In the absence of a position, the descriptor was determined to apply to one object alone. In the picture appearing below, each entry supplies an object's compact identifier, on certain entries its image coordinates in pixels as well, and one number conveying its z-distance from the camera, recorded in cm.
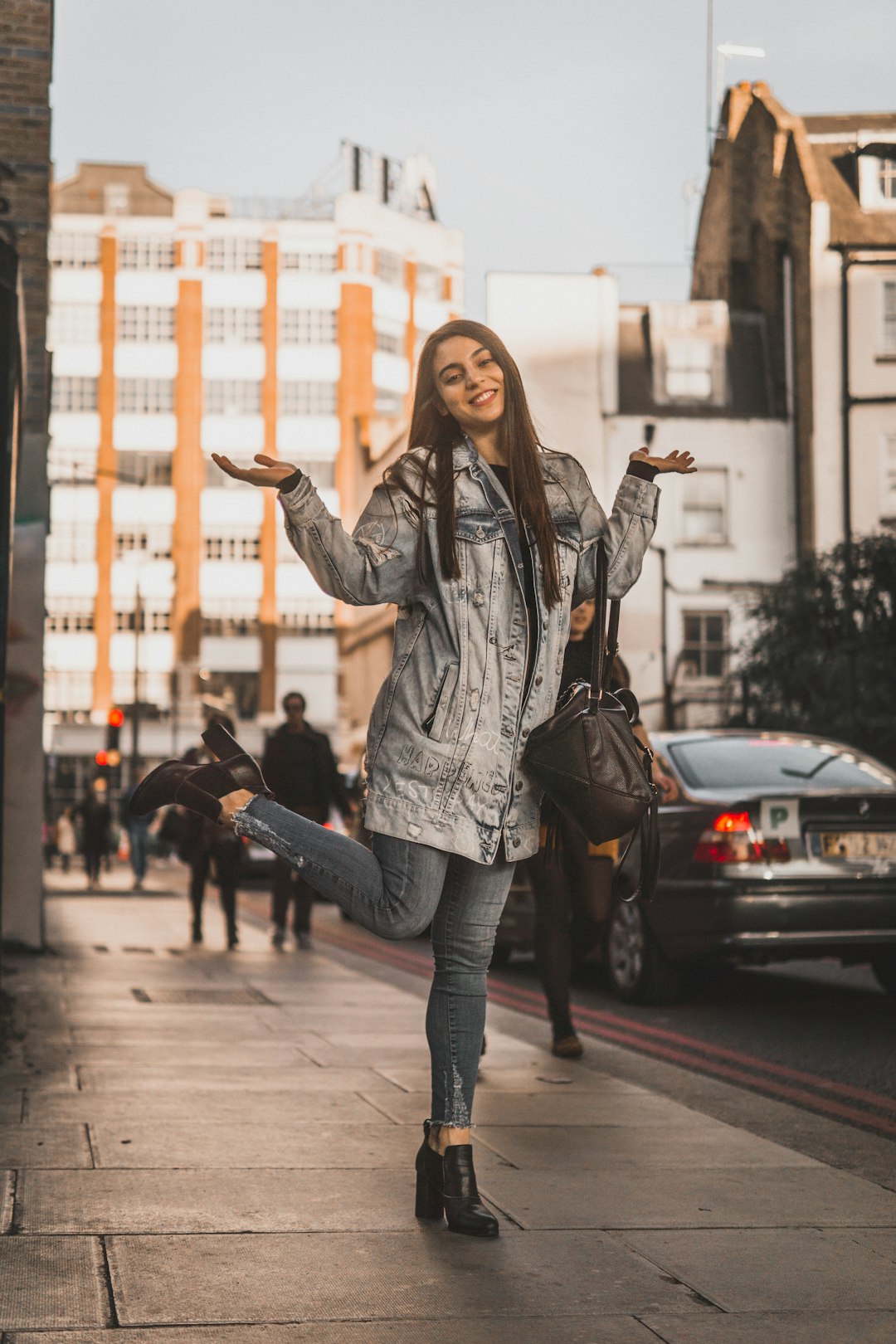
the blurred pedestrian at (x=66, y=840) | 3538
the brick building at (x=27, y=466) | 1153
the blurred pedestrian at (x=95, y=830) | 2812
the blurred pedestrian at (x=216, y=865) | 1423
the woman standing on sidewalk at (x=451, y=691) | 395
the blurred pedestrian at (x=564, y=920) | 732
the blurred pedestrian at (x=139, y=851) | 2609
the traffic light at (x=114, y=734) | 3316
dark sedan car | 909
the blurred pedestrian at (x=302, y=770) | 1328
